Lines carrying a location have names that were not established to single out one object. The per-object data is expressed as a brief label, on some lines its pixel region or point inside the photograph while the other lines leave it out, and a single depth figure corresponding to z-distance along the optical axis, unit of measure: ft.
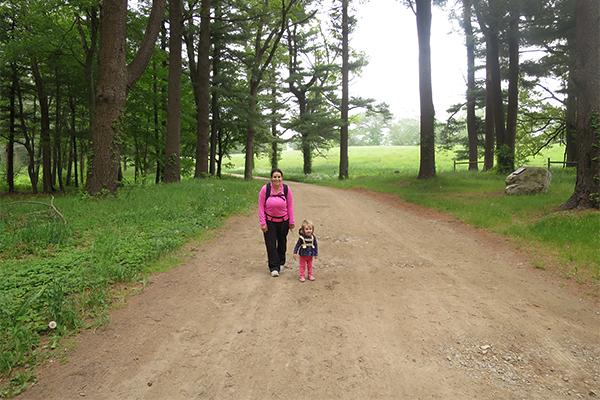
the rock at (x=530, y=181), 38.78
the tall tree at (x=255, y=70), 61.05
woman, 18.34
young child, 17.31
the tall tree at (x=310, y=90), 90.38
